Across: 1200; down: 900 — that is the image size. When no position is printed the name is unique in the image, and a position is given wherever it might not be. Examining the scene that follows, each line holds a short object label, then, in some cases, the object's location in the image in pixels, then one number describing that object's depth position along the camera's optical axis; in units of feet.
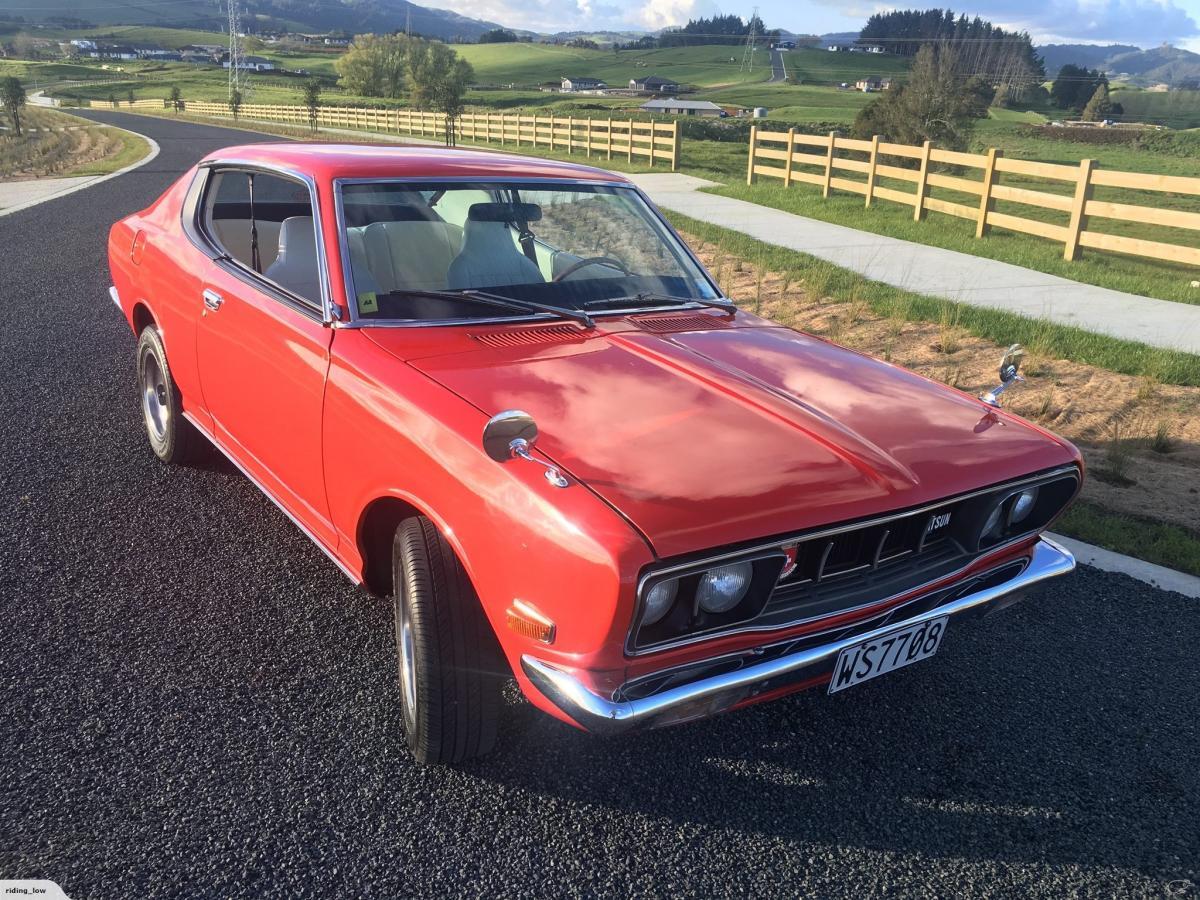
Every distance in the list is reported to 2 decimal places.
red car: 6.78
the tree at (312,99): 144.87
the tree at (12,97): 112.68
